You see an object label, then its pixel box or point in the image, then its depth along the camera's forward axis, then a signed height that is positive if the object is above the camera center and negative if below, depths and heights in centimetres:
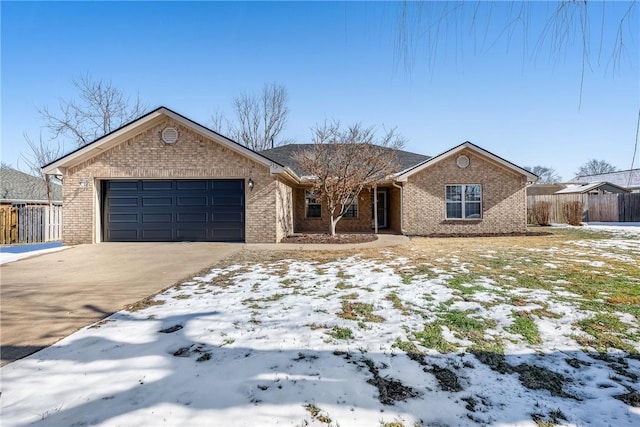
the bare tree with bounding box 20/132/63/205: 2053 +413
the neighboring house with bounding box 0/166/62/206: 1892 +179
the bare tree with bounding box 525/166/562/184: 6272 +773
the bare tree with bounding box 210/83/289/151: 3045 +949
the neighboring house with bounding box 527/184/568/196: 3347 +244
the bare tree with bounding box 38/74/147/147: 2030 +719
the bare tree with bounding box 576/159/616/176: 5800 +840
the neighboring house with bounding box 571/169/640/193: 2917 +349
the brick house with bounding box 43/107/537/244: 1083 +102
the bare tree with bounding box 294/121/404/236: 1210 +203
